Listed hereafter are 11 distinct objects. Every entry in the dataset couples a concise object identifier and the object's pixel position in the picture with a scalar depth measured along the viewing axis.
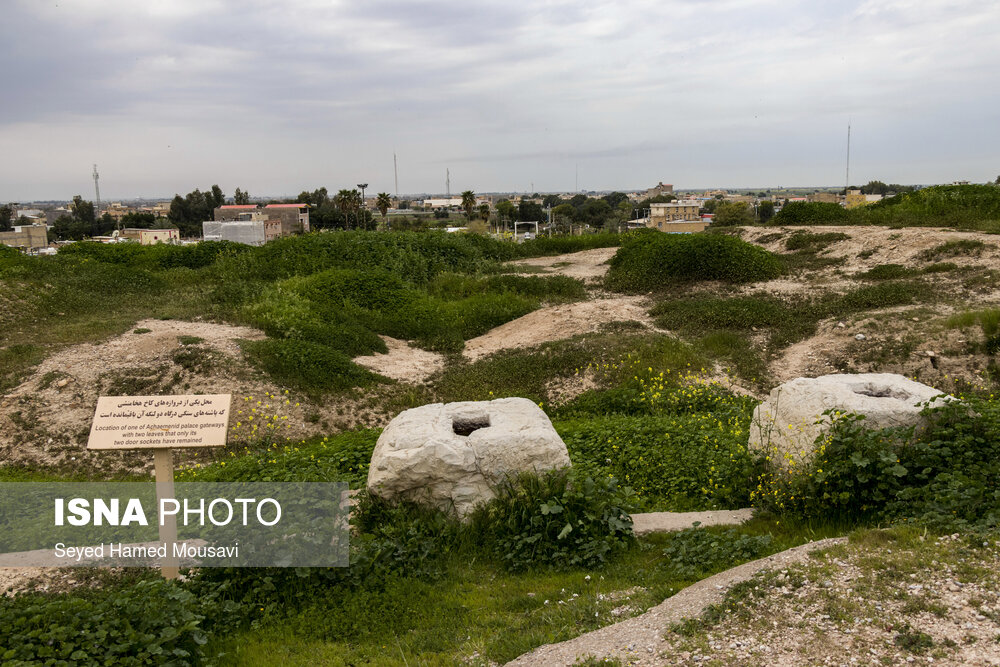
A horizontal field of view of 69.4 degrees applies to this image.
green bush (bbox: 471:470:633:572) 5.53
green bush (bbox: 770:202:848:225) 24.55
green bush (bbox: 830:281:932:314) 13.97
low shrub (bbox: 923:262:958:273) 15.49
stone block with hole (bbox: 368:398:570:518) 6.02
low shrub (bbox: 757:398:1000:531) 5.22
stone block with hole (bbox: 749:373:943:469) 6.08
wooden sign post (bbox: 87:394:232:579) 5.21
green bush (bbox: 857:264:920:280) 16.12
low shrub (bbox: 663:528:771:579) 5.15
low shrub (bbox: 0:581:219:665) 3.74
